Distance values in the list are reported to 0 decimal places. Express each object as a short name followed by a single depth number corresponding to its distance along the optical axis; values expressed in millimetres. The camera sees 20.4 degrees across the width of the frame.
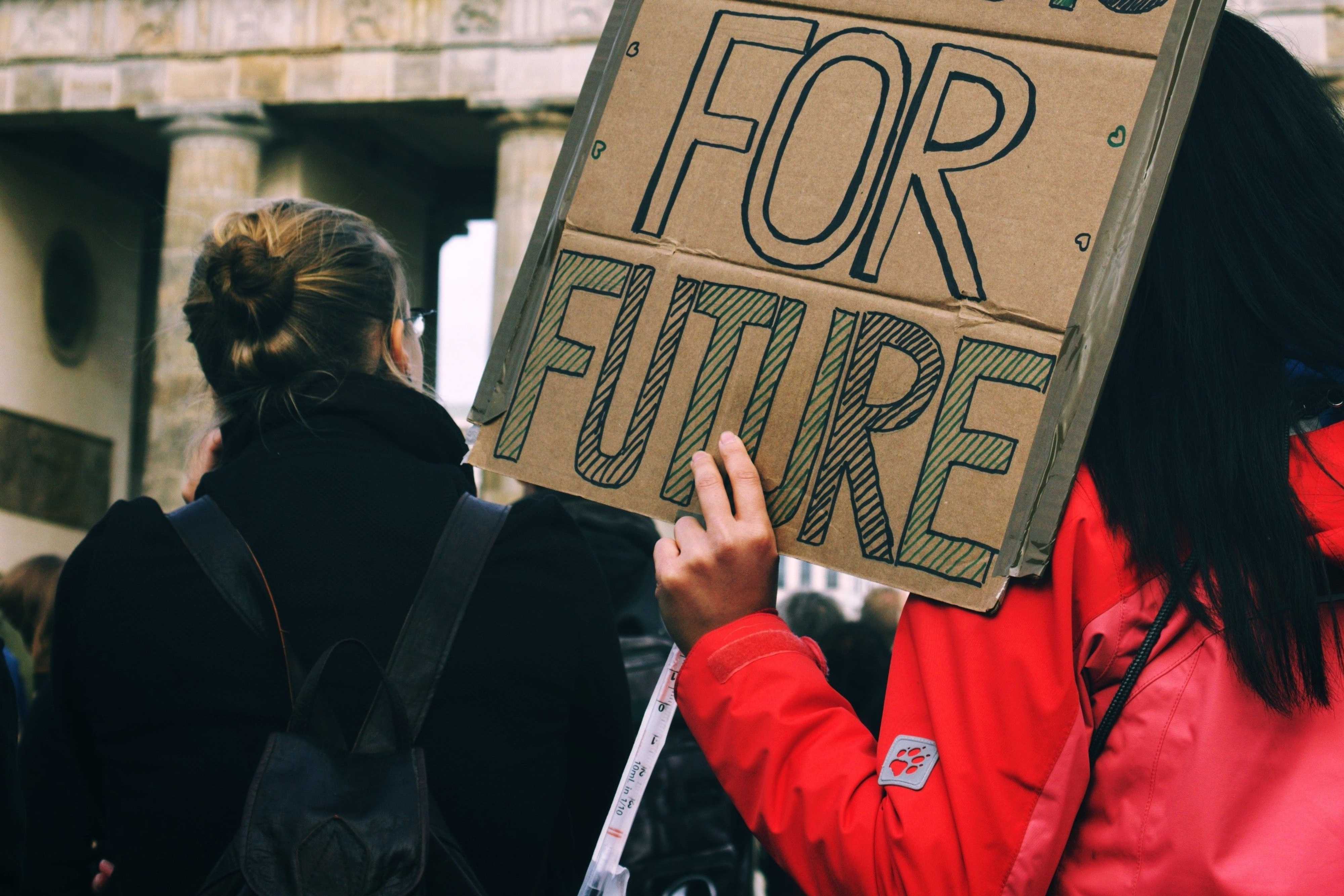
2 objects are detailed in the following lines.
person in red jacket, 2278
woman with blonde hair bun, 2687
